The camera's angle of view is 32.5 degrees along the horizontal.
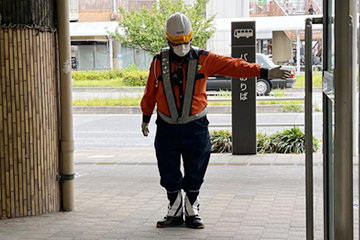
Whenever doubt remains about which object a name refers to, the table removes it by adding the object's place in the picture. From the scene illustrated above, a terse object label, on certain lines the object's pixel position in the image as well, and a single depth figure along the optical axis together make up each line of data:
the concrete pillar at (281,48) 28.78
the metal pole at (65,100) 6.20
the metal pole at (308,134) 2.82
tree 23.44
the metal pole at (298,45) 24.27
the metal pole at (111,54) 31.31
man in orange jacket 5.52
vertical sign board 10.07
